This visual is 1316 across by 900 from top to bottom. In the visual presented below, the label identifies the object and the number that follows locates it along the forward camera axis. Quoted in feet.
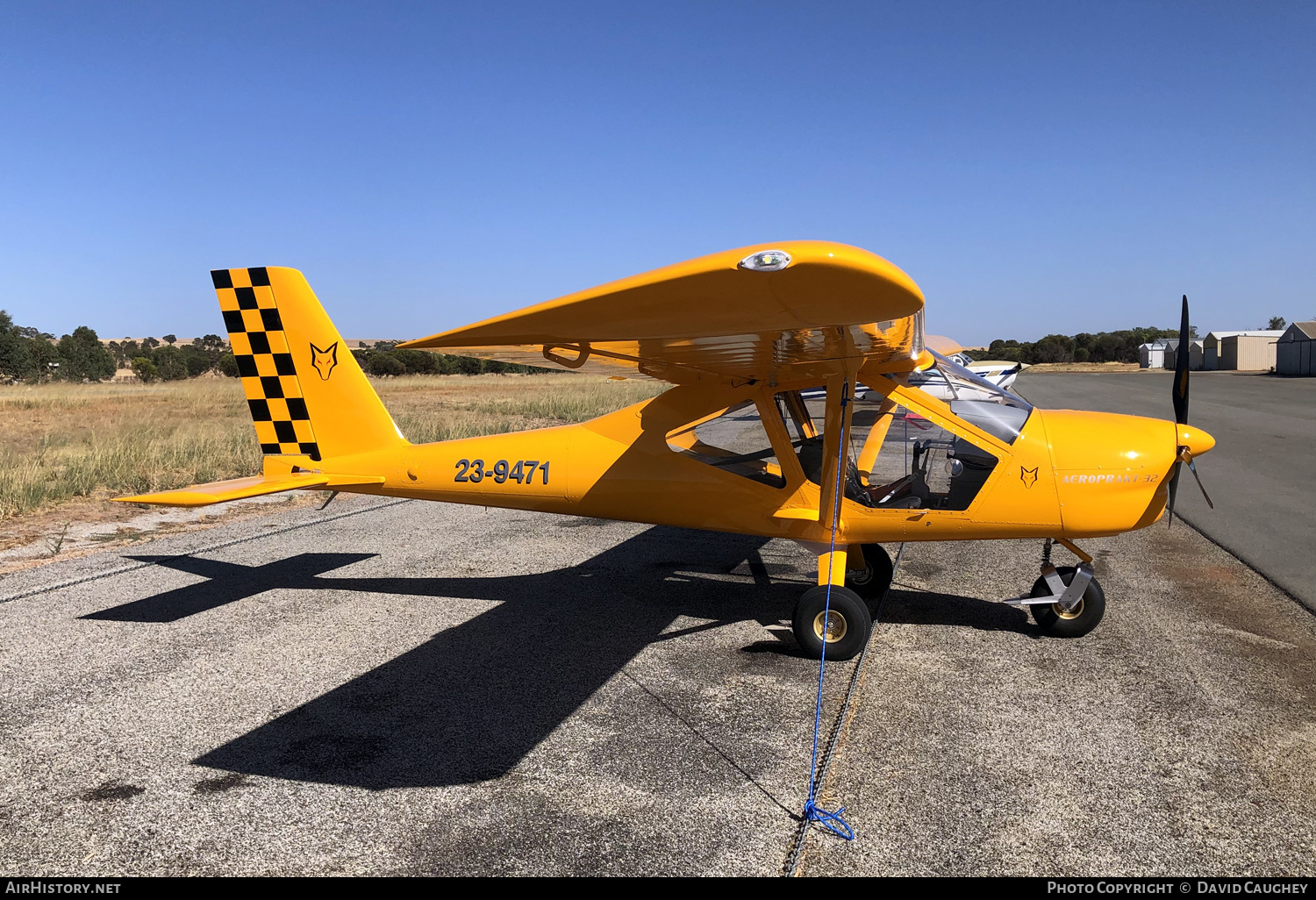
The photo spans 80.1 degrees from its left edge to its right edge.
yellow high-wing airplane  16.62
